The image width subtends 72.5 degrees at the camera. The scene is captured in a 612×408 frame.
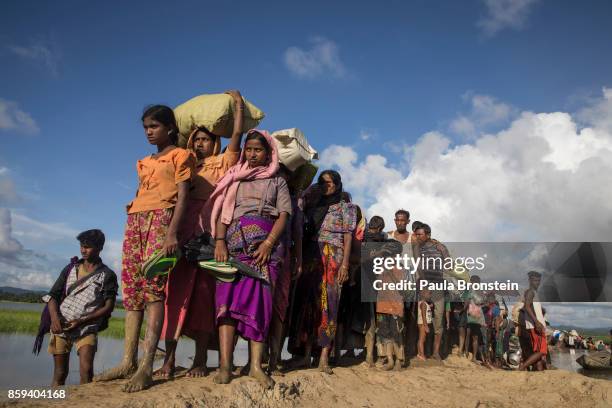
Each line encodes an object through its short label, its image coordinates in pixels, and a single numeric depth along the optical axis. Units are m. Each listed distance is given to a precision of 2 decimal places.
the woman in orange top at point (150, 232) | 2.86
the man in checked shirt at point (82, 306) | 3.70
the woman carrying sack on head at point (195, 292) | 3.24
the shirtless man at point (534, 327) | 6.19
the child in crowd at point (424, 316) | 6.14
